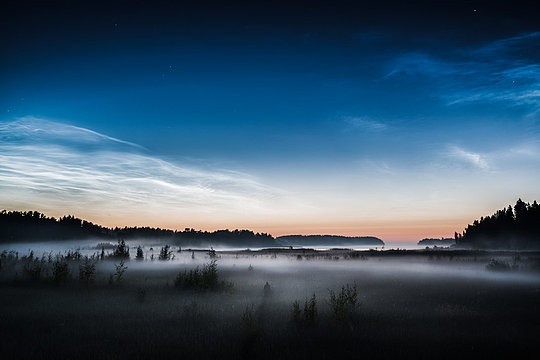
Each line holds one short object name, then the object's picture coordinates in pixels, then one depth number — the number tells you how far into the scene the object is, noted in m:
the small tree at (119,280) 22.59
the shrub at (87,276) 21.11
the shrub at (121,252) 38.72
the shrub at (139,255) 44.16
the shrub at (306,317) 14.03
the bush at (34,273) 22.34
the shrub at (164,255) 45.87
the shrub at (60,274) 21.05
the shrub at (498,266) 38.28
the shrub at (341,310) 14.49
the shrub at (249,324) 12.89
